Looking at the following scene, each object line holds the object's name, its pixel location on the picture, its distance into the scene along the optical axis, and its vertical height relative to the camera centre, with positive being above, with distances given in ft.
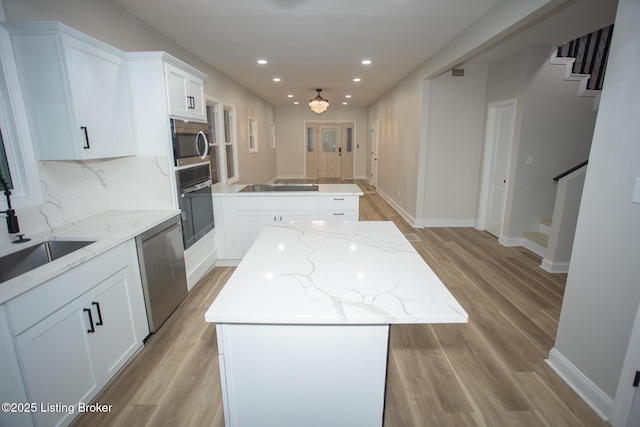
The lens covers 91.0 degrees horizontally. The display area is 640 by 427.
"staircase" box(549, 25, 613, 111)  13.07 +3.49
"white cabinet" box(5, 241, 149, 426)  4.67 -3.11
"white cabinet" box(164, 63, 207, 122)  8.66 +1.62
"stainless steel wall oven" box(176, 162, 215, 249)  9.40 -1.68
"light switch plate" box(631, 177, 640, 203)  5.13 -0.76
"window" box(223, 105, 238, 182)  18.95 +0.26
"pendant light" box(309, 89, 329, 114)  22.90 +3.12
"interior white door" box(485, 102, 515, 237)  15.04 -0.65
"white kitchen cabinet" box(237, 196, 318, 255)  11.94 -2.32
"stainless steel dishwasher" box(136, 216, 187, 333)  7.55 -3.09
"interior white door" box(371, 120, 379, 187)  30.09 -0.59
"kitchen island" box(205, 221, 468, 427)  3.83 -2.45
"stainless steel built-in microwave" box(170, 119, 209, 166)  8.87 +0.21
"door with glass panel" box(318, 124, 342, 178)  37.29 -0.41
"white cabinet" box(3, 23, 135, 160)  6.17 +1.27
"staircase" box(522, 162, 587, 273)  11.18 -2.72
